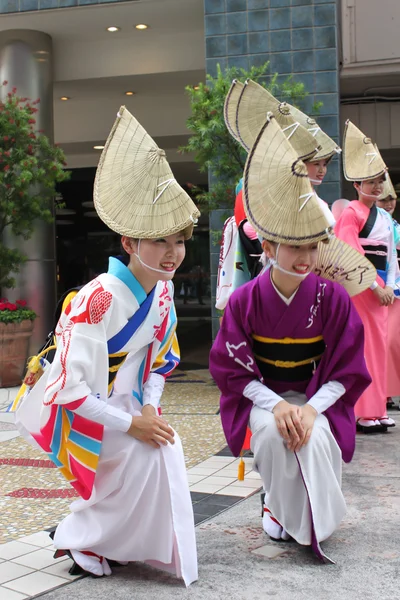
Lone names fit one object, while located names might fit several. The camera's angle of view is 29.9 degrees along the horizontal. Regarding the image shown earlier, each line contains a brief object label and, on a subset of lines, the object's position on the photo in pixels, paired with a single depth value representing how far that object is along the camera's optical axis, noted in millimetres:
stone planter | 7484
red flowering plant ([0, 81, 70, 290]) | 7578
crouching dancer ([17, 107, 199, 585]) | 2537
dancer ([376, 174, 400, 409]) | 5625
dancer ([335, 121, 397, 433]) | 4828
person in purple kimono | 2744
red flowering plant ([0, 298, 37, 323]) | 7539
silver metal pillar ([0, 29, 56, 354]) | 8516
